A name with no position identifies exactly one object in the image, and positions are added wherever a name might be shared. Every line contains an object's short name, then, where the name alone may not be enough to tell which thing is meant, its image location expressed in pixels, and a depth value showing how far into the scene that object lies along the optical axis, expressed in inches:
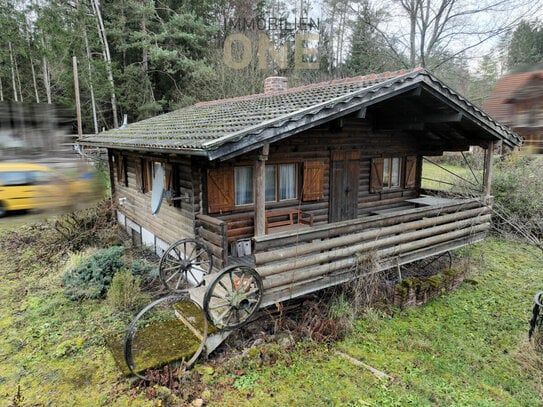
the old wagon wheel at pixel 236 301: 213.8
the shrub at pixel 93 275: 297.1
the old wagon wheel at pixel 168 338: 197.2
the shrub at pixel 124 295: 277.3
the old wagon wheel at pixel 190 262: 274.7
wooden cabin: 237.3
